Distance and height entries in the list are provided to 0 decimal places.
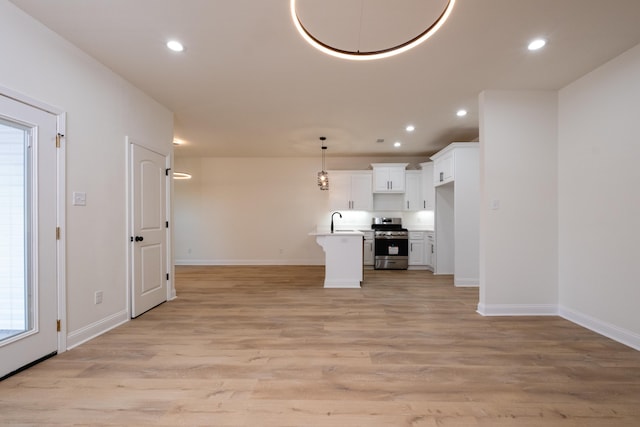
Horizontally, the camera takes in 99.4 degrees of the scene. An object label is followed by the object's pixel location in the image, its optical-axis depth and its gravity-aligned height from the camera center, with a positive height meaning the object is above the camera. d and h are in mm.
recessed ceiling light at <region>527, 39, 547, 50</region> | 2433 +1526
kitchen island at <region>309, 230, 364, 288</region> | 4840 -831
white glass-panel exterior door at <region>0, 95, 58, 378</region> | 2080 -178
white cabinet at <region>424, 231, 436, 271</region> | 6113 -893
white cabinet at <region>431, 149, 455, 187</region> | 4965 +864
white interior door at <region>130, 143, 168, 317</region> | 3299 -228
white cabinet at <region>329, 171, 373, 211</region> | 6754 +543
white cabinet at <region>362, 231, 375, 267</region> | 6527 -899
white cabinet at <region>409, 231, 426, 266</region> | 6395 -861
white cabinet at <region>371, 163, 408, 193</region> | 6605 +830
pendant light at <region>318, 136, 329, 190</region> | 5219 +615
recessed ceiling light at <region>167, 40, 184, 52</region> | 2441 +1532
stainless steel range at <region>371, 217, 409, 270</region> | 6316 -872
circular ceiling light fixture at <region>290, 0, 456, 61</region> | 1828 +1202
